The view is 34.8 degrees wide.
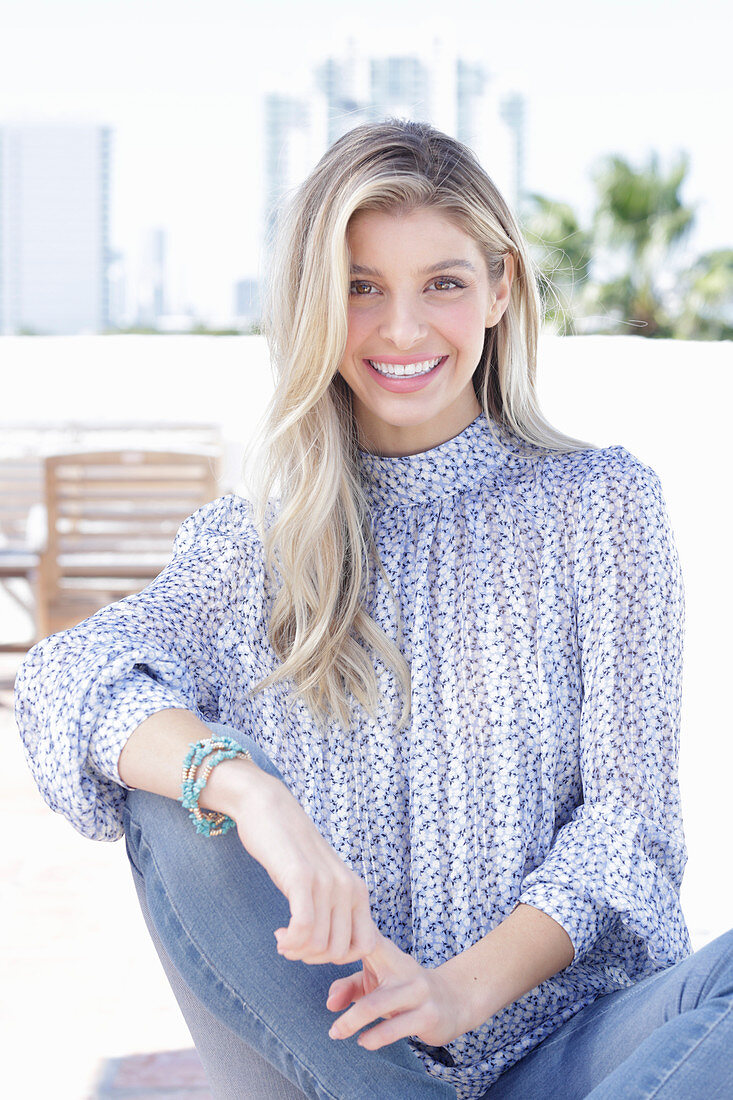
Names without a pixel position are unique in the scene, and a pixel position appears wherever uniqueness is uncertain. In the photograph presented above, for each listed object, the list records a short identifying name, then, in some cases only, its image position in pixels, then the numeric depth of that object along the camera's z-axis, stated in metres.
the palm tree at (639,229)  20.98
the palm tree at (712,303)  20.34
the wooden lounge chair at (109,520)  4.75
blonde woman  1.14
